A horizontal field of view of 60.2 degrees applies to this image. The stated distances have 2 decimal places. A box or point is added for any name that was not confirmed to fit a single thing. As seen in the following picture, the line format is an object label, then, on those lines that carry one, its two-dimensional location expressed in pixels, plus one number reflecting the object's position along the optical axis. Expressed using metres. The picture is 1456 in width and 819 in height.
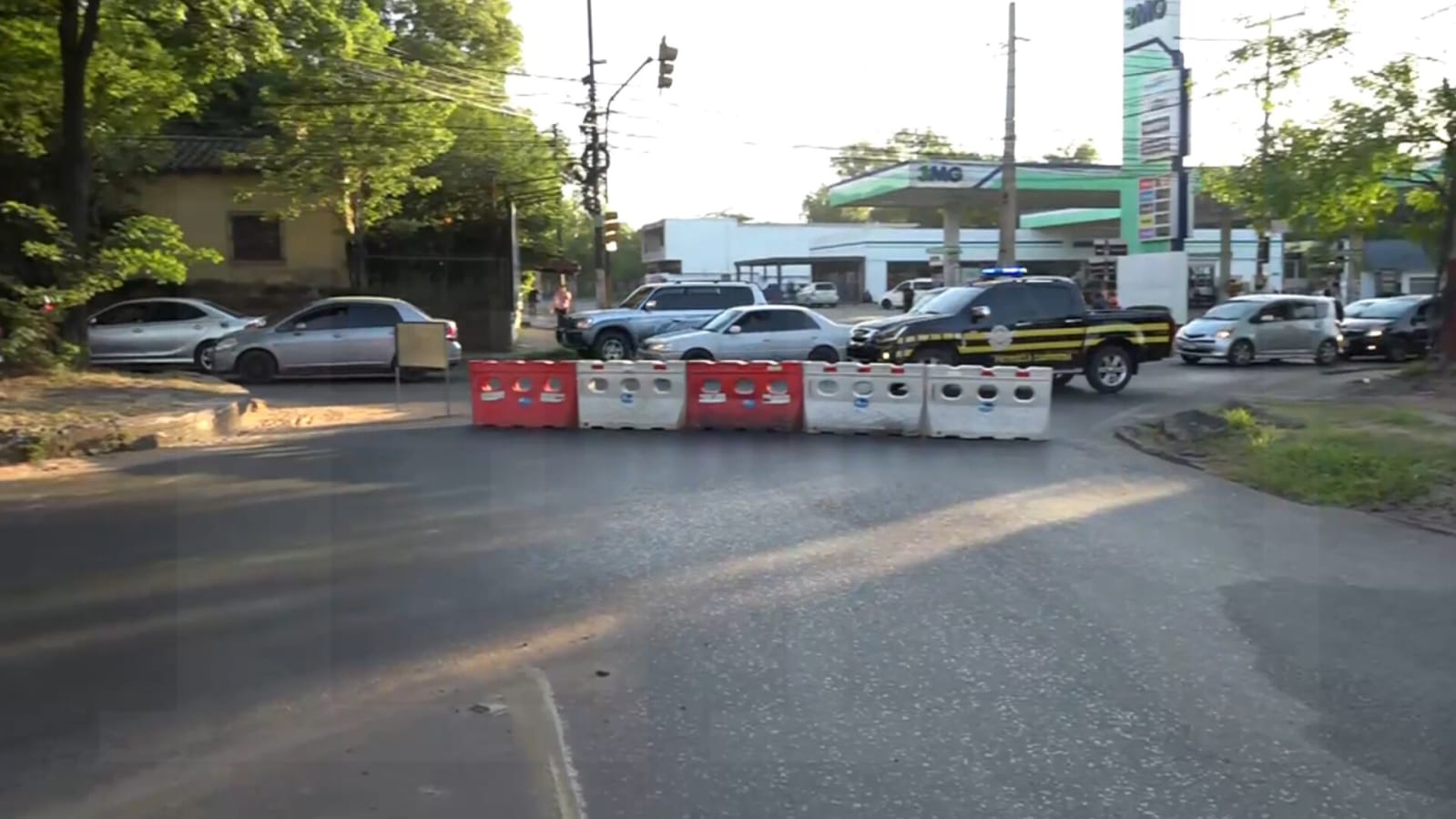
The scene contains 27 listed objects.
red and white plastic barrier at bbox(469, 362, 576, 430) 15.41
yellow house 30.70
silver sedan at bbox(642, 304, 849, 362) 20.81
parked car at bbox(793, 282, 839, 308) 68.12
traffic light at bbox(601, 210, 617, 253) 30.77
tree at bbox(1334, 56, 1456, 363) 20.20
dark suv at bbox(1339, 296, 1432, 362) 28.02
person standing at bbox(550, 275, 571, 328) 37.39
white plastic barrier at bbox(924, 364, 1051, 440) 14.84
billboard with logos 37.34
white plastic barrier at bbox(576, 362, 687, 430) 15.23
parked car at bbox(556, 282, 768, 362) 25.11
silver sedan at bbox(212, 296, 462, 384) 21.80
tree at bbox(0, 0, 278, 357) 17.48
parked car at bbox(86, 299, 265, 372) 23.14
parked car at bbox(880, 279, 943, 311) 54.34
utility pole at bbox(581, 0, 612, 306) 31.39
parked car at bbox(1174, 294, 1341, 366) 27.12
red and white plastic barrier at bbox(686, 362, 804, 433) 15.19
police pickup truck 19.98
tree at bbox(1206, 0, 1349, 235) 20.92
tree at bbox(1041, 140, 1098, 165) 85.00
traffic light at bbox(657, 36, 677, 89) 25.00
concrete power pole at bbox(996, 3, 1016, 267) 31.62
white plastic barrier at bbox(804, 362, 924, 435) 15.04
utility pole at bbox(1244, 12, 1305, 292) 21.42
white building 69.75
